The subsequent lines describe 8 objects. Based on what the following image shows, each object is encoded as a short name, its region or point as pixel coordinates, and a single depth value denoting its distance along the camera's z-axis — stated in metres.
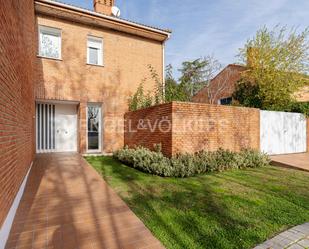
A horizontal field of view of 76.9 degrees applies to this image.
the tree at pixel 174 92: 8.41
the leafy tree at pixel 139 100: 9.40
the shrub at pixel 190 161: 5.70
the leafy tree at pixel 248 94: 11.86
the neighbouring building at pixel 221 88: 17.59
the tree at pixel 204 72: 16.84
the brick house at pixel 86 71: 8.60
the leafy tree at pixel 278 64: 10.97
